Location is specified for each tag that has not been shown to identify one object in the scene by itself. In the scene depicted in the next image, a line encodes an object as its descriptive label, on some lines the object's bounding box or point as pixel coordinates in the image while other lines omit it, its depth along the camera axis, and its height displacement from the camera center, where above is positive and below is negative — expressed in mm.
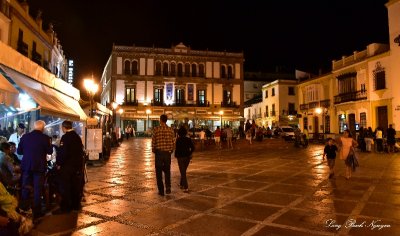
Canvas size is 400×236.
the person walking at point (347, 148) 10219 -558
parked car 32700 -222
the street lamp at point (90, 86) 13080 +1778
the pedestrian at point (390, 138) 19656 -524
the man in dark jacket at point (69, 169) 6215 -675
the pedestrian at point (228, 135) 23281 -316
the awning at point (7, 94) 5719 +665
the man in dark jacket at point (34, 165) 5758 -547
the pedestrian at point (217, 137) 23062 -441
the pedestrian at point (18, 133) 9301 -20
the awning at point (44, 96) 6441 +785
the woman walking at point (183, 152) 8344 -529
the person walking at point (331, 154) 10527 -754
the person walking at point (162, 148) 7676 -383
